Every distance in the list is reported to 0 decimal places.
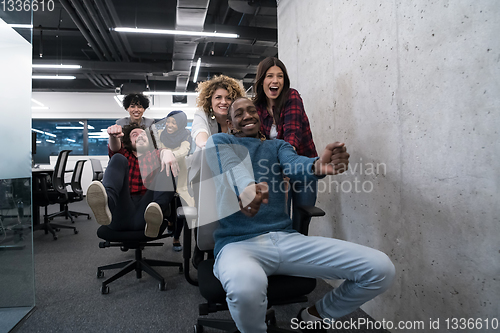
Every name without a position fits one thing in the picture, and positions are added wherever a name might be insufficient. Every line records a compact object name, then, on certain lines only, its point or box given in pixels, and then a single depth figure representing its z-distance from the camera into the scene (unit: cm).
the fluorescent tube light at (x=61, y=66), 531
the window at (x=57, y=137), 814
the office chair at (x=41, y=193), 344
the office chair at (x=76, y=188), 410
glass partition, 153
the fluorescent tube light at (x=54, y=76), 605
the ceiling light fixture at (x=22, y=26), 155
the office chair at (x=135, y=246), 192
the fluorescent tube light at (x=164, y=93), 717
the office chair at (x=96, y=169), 551
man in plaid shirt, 179
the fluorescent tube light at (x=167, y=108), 850
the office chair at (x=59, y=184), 368
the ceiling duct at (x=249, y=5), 464
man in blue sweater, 94
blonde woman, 186
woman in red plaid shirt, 166
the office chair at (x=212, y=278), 100
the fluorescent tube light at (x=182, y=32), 432
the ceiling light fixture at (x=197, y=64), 577
